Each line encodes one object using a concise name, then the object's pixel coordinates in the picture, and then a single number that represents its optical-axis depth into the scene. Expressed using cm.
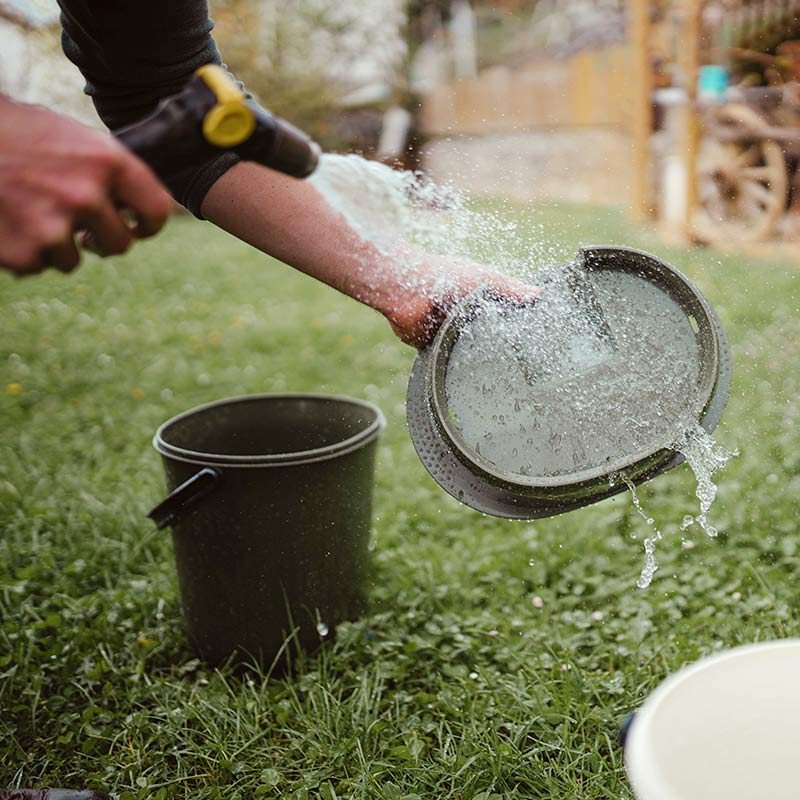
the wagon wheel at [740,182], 668
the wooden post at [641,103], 757
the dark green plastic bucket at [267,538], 217
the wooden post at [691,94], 691
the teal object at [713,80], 718
